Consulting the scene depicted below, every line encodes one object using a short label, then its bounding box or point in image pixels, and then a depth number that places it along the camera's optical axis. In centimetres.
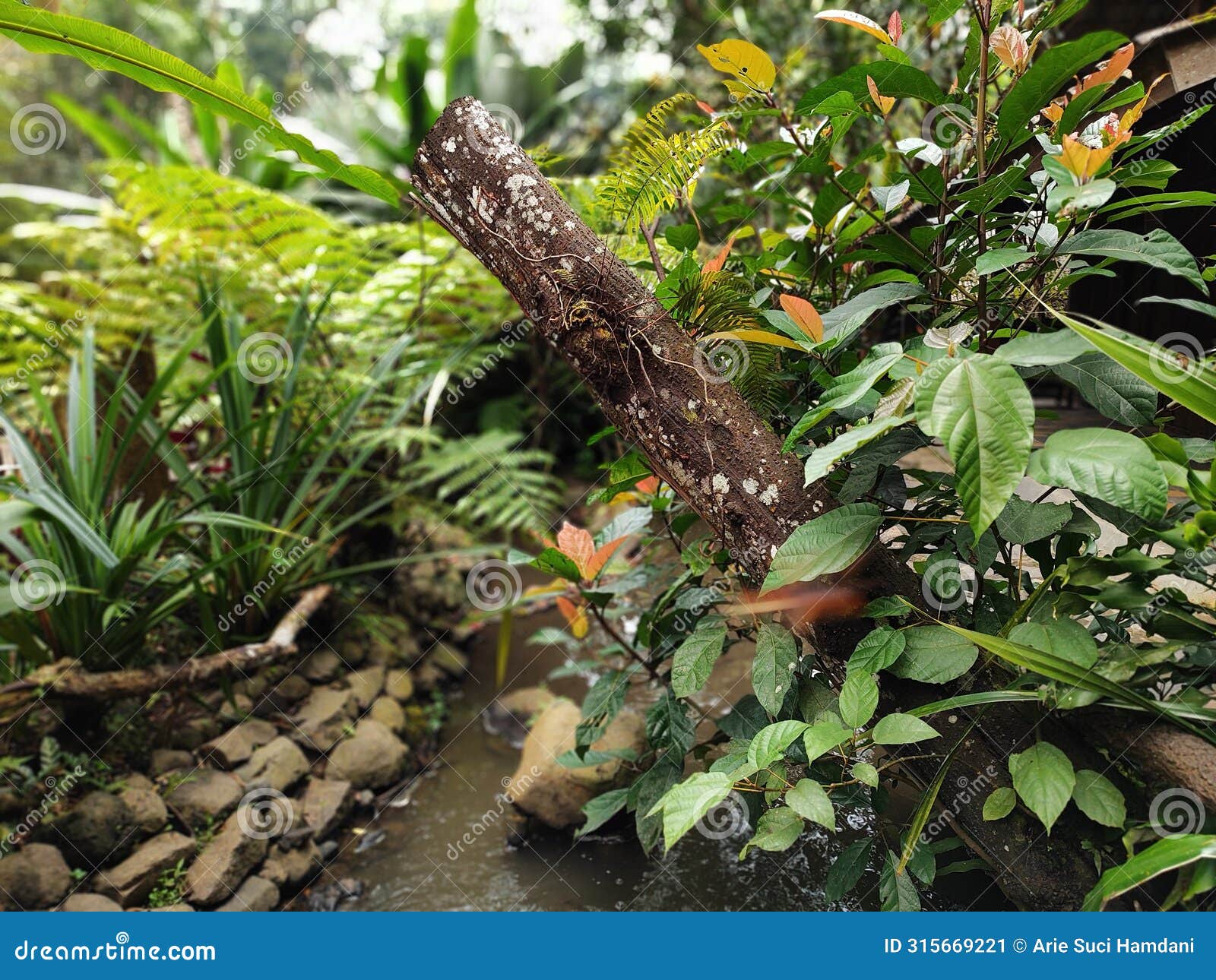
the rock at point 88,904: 161
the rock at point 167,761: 197
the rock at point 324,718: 225
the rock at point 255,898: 176
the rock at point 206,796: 190
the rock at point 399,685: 259
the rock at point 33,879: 161
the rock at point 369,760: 222
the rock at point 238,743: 206
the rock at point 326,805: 203
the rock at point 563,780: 186
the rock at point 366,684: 247
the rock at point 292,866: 185
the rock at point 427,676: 276
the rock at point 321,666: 245
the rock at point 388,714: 244
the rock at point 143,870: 167
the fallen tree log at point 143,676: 182
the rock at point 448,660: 289
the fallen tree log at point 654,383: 100
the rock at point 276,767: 204
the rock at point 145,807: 182
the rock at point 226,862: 174
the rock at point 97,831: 173
